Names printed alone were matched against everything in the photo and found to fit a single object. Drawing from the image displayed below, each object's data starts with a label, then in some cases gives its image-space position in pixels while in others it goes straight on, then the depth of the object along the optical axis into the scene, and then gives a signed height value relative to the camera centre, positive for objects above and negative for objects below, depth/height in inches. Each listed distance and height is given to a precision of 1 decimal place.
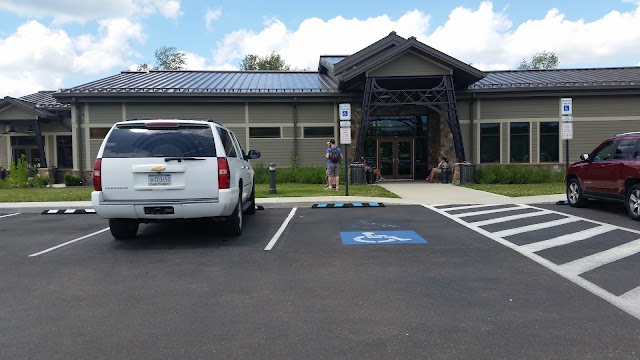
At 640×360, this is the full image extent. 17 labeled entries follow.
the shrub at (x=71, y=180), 828.0 -25.5
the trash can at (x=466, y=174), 779.4 -23.6
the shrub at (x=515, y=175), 778.2 -27.3
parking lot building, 799.7 +89.5
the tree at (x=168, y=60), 2379.4 +511.3
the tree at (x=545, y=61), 2625.5 +530.6
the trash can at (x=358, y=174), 750.5 -20.5
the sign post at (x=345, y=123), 545.7 +43.5
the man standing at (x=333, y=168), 654.5 -9.2
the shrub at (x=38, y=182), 821.9 -27.7
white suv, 292.7 -6.2
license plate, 293.4 -9.8
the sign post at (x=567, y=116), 579.8 +50.3
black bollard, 618.5 -24.9
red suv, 389.7 -15.4
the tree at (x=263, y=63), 2341.3 +488.3
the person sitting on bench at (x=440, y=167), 821.9 -12.5
